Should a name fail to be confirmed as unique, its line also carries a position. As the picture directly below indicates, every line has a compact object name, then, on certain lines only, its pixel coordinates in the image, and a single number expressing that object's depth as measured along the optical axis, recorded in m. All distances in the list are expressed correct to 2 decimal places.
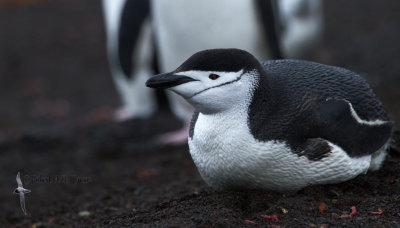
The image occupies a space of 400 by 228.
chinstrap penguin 5.74
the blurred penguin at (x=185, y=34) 11.94
